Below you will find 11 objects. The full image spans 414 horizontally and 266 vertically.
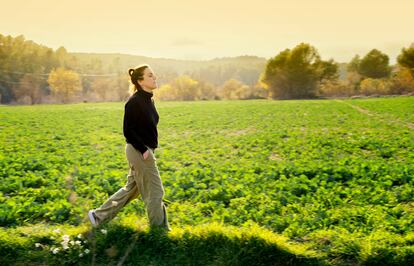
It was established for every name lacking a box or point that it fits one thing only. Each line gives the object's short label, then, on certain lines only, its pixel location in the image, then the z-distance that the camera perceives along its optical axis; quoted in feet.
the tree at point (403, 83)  263.29
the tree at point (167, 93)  349.20
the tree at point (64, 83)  323.16
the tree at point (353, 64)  366.14
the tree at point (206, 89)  358.27
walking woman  18.11
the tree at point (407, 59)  276.82
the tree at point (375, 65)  331.16
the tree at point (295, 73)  286.46
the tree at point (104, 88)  362.94
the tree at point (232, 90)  334.73
